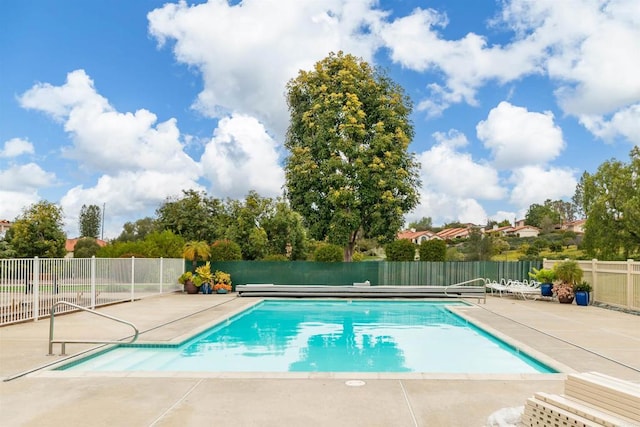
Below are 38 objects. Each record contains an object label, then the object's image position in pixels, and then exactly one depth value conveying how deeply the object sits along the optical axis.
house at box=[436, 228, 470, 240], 88.86
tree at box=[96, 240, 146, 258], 24.41
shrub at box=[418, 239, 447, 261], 24.80
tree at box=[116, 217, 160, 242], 74.44
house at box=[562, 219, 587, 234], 92.96
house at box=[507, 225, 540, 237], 95.38
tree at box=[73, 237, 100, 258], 44.28
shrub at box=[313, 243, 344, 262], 24.38
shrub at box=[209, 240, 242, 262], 25.17
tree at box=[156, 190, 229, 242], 41.72
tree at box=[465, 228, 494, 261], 45.56
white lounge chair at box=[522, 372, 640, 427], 4.15
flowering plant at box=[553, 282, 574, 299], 18.69
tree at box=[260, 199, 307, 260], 32.44
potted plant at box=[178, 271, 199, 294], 22.81
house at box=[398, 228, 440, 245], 92.29
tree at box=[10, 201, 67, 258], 34.53
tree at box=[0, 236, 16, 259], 28.30
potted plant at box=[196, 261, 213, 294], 22.98
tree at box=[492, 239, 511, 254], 54.88
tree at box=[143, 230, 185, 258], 24.73
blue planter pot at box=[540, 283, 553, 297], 20.02
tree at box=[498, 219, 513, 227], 115.38
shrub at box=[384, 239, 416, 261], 25.02
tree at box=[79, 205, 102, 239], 88.44
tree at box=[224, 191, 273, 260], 32.41
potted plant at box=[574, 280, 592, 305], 18.00
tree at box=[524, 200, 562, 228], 104.79
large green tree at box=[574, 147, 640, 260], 43.62
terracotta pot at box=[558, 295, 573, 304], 18.72
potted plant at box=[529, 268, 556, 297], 20.02
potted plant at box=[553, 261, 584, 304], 18.72
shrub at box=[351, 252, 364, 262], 33.69
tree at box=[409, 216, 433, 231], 118.69
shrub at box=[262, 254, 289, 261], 26.65
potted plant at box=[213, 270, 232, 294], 23.23
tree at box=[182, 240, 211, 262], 24.62
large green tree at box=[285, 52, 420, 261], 30.09
